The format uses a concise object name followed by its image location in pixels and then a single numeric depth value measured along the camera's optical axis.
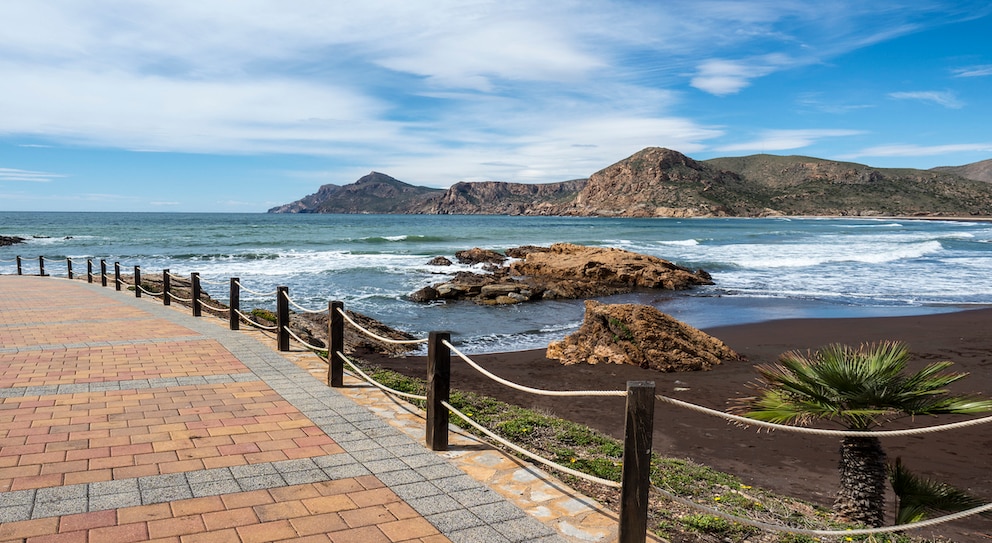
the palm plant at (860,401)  4.40
